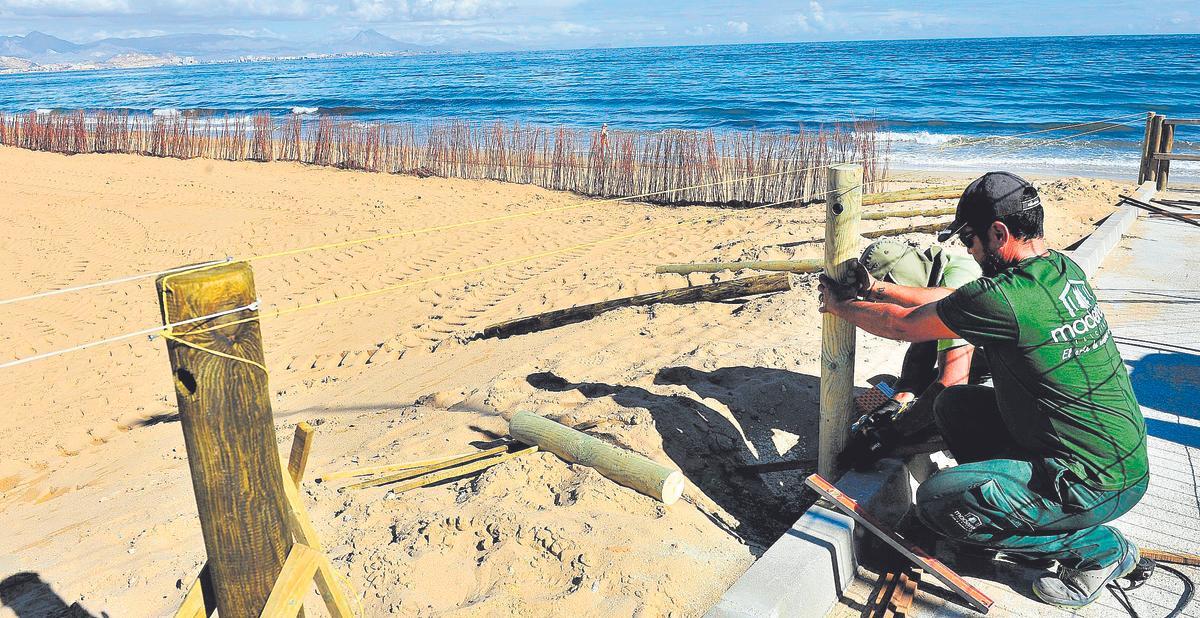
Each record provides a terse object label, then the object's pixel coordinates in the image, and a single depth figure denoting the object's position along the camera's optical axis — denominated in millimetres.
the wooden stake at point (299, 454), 2436
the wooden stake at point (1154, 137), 11445
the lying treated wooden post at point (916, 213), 8805
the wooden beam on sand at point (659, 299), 6844
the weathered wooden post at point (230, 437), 1981
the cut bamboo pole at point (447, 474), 3852
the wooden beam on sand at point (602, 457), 3447
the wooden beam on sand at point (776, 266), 6695
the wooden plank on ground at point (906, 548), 2873
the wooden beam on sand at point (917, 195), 8898
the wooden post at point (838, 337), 3270
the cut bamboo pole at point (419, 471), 3938
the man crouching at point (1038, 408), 2695
